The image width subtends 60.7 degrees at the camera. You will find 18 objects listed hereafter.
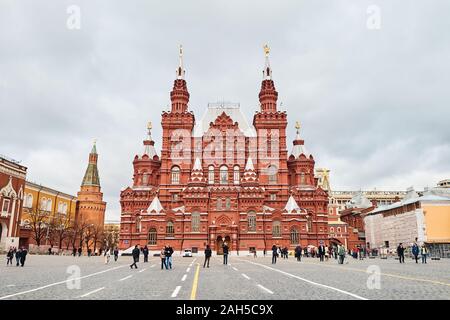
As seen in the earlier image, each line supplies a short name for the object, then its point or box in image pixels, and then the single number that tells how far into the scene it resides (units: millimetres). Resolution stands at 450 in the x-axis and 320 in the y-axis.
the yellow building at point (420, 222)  65125
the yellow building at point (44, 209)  75188
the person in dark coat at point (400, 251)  34875
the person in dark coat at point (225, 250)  29681
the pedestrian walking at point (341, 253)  31705
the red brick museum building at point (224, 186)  65750
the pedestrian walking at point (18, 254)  27875
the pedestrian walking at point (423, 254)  33056
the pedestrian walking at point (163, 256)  26203
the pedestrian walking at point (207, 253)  27109
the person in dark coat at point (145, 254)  35225
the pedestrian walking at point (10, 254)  29603
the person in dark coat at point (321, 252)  38572
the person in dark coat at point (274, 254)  34056
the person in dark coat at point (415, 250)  34125
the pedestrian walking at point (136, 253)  26986
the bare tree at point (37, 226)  69988
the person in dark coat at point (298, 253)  38812
